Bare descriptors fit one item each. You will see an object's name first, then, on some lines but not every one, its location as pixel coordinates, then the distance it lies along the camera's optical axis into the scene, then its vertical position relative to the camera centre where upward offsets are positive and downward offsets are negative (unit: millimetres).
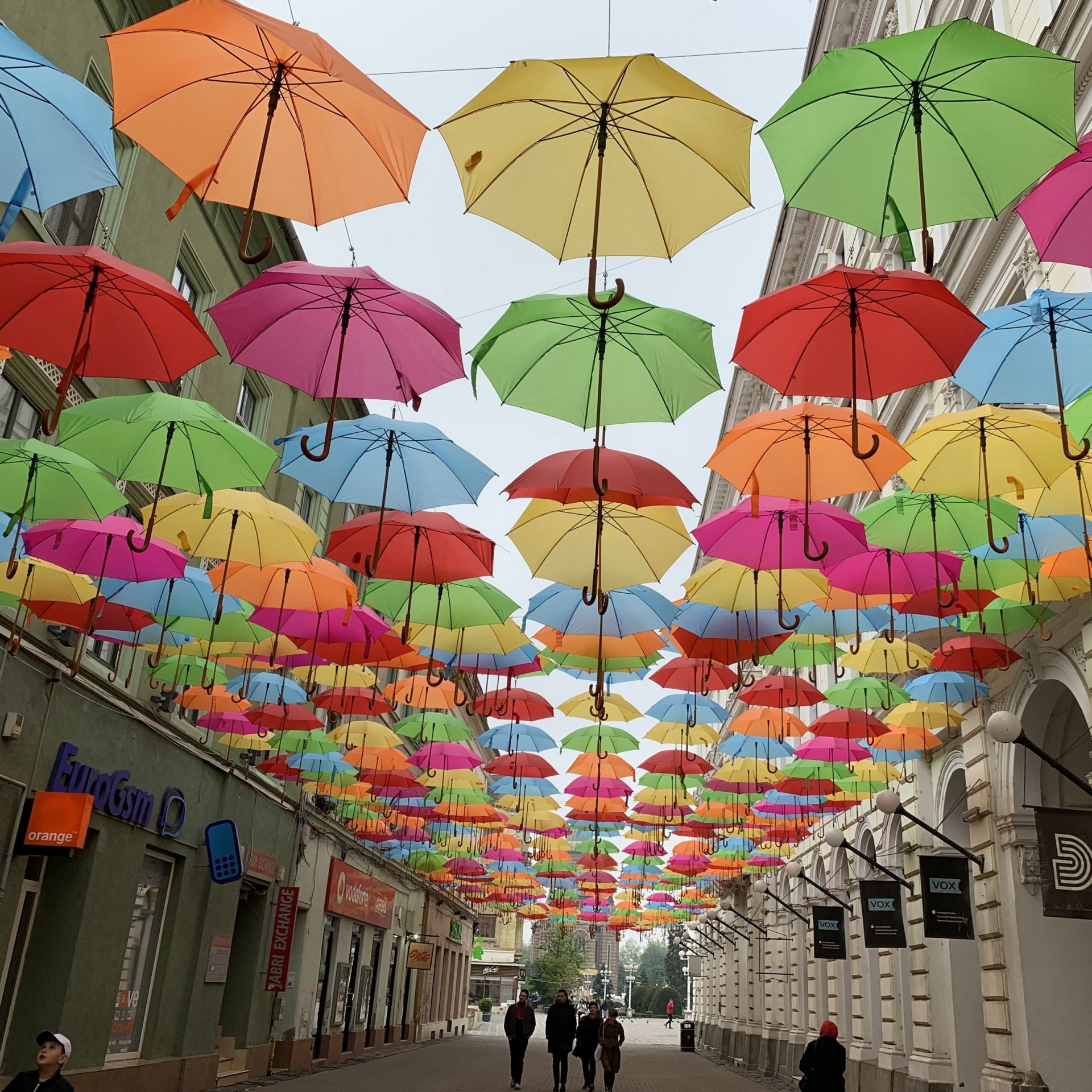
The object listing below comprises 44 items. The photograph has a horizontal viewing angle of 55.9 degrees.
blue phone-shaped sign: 17766 +1453
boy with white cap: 6832 -897
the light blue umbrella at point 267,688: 16547 +3852
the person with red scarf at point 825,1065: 13148 -1019
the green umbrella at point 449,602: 13289 +4248
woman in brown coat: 21812 -1602
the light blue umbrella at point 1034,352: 7961 +4776
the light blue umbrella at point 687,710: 19656 +4722
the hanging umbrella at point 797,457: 9055 +4339
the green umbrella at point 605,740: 21953 +4491
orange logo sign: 12219 +1208
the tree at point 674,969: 101750 +152
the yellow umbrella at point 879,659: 14922 +4380
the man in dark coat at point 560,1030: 20922 -1267
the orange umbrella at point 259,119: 6352 +4926
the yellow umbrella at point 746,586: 11977 +4240
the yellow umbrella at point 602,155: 6699 +5181
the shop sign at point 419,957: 38250 -105
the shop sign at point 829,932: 20719 +916
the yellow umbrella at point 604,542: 11375 +4419
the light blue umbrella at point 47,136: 6262 +4632
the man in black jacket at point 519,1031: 22250 -1421
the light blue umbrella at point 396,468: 10734 +4762
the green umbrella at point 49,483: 9391 +3835
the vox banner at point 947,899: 14023 +1145
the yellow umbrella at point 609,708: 19625 +4570
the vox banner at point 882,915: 16922 +1078
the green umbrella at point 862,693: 16156 +4242
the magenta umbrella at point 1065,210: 6766 +4857
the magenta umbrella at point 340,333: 8039 +4677
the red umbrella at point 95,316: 7215 +4236
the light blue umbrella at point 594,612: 13438 +4283
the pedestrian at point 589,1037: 22047 -1442
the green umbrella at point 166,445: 9688 +4321
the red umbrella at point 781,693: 15820 +4087
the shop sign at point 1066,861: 9422 +1159
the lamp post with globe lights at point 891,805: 14164 +2310
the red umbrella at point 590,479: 9570 +4242
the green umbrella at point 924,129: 6297 +5100
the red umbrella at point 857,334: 7262 +4449
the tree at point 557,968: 94938 -479
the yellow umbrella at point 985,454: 8797 +4334
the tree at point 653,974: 155750 -652
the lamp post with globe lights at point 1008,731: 9453 +2224
